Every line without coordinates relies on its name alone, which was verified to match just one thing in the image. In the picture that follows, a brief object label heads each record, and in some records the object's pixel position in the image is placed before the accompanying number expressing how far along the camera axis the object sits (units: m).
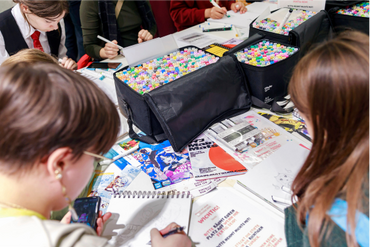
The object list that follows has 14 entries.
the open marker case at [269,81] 0.99
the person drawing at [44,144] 0.38
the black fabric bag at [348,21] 1.25
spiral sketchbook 0.64
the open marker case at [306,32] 1.09
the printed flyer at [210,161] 0.79
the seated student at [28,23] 1.20
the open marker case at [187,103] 0.86
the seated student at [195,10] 1.84
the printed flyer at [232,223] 0.61
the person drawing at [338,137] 0.43
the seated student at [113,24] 1.50
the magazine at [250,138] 0.84
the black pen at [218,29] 1.68
